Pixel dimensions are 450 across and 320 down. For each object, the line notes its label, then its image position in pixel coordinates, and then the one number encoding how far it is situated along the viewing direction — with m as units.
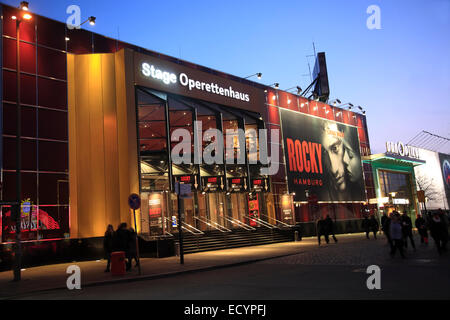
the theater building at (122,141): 22.39
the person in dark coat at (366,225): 30.29
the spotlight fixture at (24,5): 23.03
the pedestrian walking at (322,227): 26.77
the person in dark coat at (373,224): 29.36
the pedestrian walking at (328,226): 26.66
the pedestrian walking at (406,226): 19.92
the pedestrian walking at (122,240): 16.67
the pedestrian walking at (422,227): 22.58
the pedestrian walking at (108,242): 17.08
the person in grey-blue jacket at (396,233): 16.31
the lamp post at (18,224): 15.14
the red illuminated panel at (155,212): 24.89
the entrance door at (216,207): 31.94
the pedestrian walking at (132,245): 16.75
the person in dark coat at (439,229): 17.74
